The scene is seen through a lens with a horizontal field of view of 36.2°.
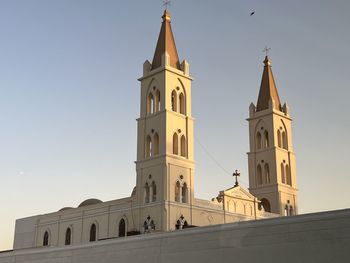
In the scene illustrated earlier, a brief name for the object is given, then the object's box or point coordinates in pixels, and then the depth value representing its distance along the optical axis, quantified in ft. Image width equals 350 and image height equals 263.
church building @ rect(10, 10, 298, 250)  138.10
